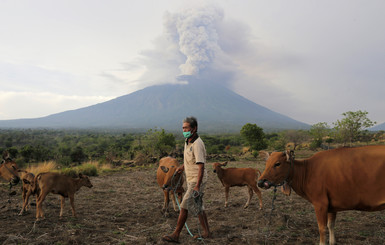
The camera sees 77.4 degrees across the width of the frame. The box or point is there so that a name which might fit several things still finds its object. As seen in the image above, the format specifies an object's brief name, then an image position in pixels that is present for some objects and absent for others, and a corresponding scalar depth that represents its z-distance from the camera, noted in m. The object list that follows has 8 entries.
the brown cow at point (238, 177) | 7.76
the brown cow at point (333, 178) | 3.83
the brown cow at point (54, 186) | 6.27
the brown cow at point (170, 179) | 6.00
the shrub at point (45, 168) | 13.55
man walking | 4.66
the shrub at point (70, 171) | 13.97
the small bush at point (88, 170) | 14.73
